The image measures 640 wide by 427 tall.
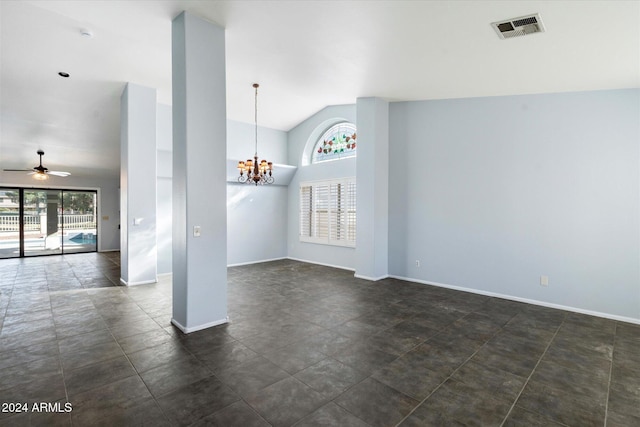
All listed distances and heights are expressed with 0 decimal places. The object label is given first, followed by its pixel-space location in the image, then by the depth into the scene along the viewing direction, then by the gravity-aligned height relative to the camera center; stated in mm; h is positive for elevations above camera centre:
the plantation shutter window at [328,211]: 6977 -3
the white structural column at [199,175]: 3434 +417
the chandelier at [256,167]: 5938 +897
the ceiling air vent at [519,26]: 2950 +1854
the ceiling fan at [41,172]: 7129 +931
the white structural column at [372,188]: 5863 +435
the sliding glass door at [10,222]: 9188 -336
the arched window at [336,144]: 7215 +1656
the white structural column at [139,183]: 5477 +519
